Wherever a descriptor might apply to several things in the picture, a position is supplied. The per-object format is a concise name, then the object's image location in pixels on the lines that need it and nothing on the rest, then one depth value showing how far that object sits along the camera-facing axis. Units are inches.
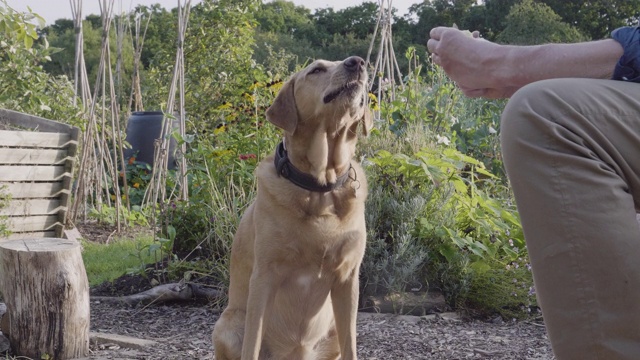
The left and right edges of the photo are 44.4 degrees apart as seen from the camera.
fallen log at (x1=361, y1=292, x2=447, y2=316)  178.5
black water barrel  408.2
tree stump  148.2
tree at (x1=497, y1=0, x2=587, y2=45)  868.6
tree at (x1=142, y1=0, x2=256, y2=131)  394.6
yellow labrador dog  121.0
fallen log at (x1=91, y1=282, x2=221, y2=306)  192.9
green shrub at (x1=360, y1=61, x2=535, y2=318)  180.4
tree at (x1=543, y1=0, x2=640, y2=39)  1032.2
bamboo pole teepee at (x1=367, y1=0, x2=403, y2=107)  257.3
